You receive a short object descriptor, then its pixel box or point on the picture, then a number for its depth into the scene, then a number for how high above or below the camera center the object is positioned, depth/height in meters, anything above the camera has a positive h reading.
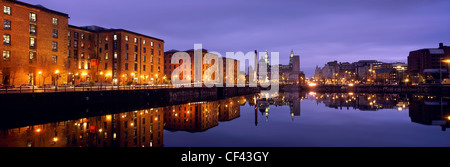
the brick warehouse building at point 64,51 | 50.78 +8.91
